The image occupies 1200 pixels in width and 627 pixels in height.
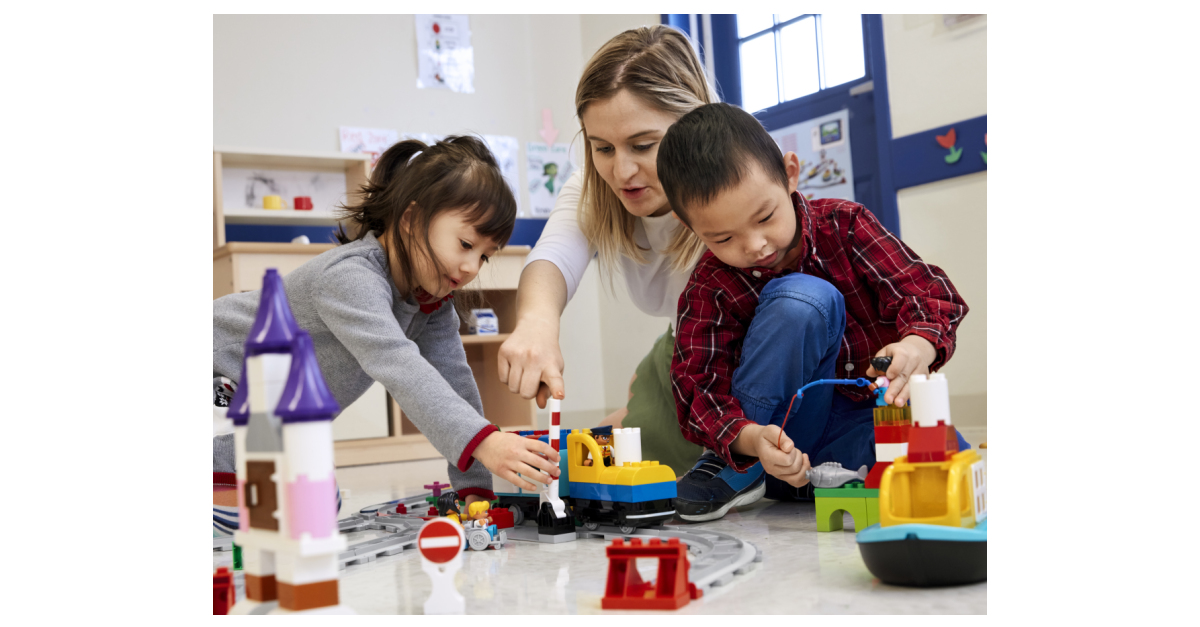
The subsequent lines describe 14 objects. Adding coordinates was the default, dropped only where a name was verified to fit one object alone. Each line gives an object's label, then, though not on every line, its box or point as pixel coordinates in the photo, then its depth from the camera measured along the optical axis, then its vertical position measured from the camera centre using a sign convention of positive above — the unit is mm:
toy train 899 -181
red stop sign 582 -152
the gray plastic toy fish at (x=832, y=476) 888 -172
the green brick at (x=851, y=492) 839 -181
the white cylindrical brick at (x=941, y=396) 652 -65
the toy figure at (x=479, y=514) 889 -211
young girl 951 +33
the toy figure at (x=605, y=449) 963 -151
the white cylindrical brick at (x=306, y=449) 460 -69
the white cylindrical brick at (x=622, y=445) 930 -142
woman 1054 +130
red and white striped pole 898 -183
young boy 975 -1
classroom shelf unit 2193 -111
